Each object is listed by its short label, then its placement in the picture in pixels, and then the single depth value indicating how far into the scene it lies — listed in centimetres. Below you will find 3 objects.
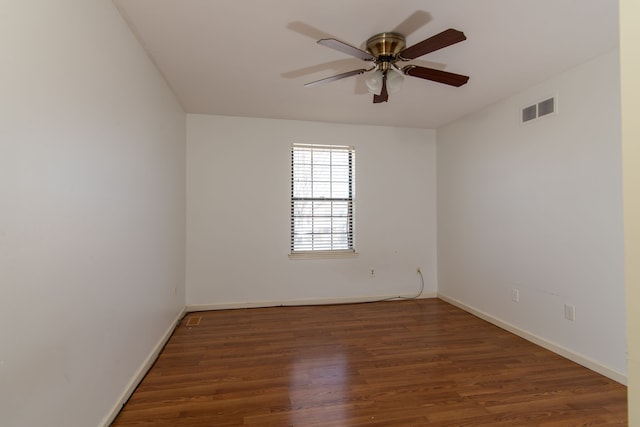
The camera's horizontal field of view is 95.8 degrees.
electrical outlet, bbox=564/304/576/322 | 243
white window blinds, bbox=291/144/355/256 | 391
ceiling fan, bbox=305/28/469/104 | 175
